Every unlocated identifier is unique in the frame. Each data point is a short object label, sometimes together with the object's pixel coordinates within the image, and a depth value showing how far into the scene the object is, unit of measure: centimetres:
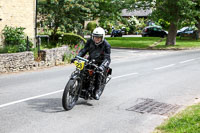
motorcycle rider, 829
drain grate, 796
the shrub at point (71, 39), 2159
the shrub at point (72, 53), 1803
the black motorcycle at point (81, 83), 751
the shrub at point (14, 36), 1903
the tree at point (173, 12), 2997
